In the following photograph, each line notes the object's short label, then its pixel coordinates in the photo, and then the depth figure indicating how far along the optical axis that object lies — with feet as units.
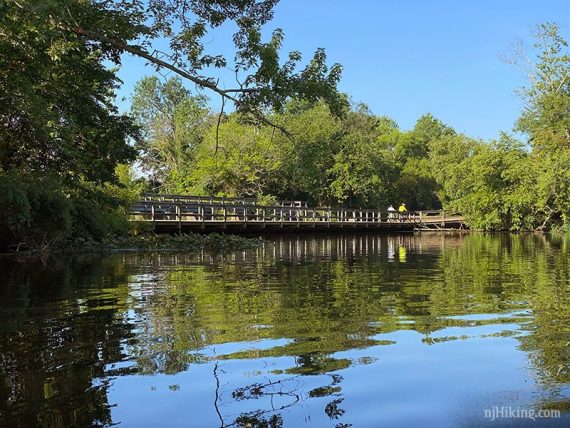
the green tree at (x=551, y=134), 149.18
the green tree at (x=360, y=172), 180.55
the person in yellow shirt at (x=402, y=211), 176.90
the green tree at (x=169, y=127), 194.59
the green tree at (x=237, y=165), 156.04
